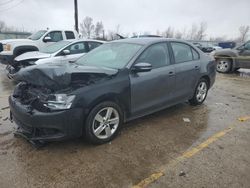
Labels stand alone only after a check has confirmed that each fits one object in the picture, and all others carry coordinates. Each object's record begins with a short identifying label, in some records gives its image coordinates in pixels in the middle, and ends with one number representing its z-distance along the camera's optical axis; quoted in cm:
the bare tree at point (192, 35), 6718
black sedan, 258
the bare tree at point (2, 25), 5449
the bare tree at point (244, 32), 6638
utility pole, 1447
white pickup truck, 726
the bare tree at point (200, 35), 6690
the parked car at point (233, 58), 862
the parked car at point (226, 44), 3500
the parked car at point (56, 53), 597
